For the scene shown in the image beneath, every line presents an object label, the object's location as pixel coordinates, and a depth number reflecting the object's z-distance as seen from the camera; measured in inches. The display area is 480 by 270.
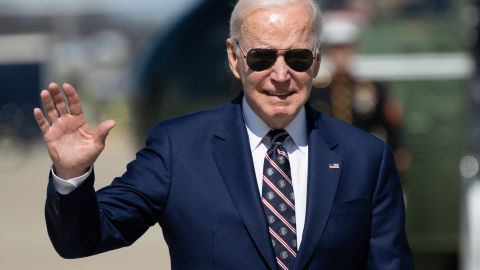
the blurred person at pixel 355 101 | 539.4
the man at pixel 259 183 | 210.1
